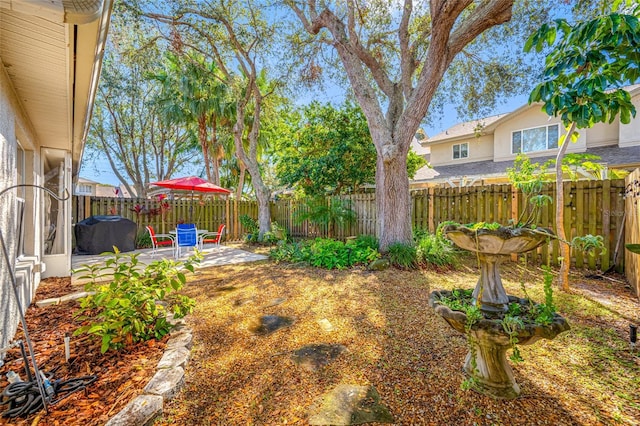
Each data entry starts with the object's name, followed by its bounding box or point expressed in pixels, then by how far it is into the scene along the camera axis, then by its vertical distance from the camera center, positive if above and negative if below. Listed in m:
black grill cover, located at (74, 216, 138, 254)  7.15 -0.53
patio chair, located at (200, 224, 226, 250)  7.72 -0.78
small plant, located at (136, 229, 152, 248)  8.99 -0.89
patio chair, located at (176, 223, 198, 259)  6.83 -0.58
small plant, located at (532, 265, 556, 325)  1.70 -0.66
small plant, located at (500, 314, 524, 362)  1.61 -0.71
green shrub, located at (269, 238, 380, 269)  5.77 -0.93
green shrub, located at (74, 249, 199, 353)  2.14 -0.74
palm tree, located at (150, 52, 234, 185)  12.11 +5.41
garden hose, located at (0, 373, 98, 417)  1.58 -1.12
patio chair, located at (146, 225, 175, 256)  6.91 -0.93
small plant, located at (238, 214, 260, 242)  11.10 -0.45
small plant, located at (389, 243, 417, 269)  5.41 -0.90
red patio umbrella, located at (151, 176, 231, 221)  7.87 +0.85
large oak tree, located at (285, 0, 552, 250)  5.05 +3.30
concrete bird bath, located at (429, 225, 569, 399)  1.67 -0.69
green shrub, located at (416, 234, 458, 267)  5.52 -0.85
